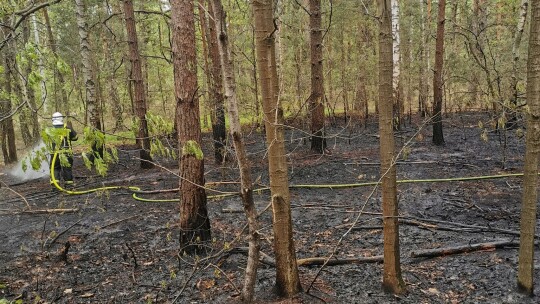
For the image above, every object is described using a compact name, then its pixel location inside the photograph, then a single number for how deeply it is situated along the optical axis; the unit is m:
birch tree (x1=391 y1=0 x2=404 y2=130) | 13.35
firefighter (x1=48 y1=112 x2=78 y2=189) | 8.30
